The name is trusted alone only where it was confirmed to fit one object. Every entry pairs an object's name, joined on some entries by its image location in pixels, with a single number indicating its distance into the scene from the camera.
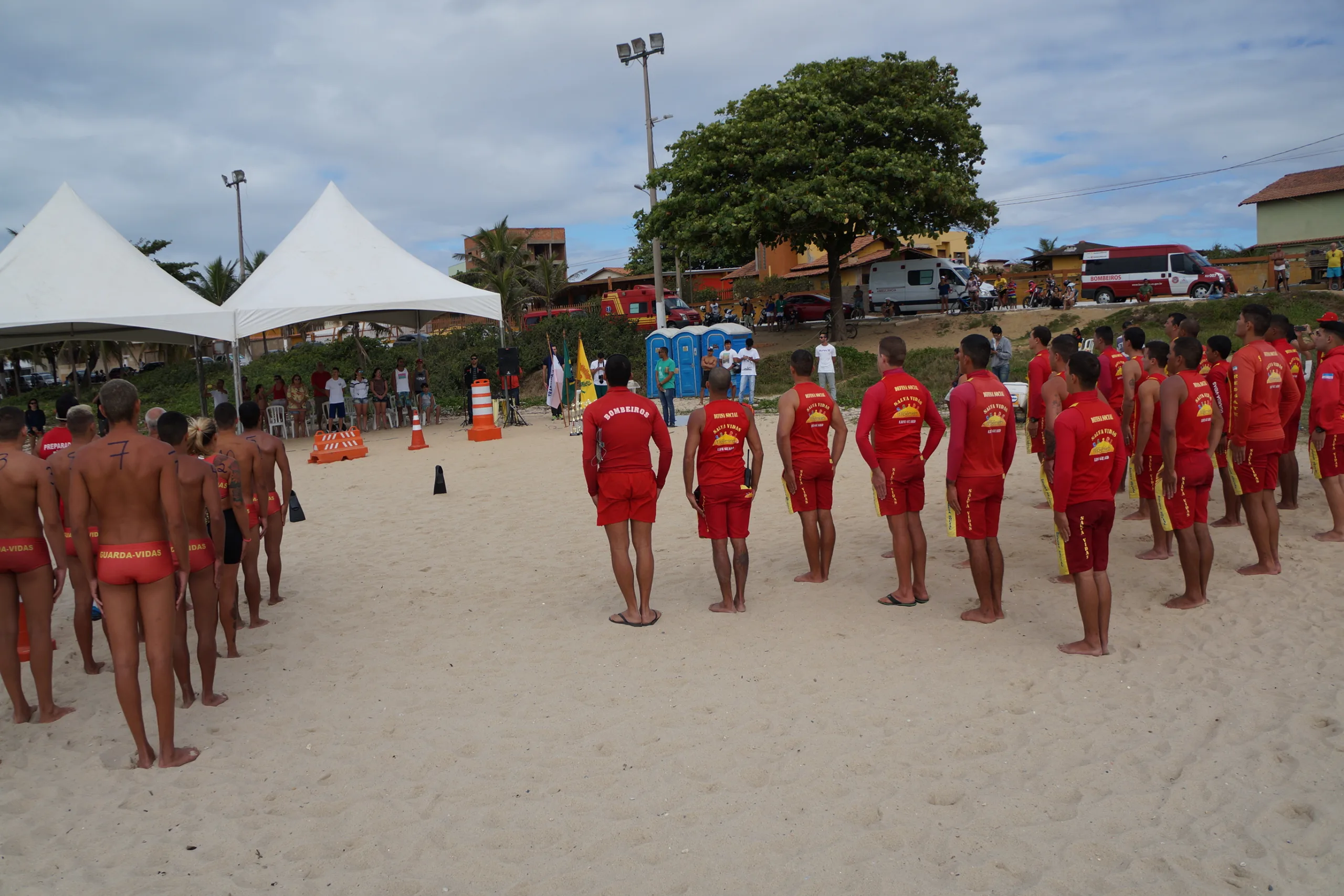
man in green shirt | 15.62
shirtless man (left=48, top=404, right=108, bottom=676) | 4.78
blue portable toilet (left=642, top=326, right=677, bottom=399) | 21.62
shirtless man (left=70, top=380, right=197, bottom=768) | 3.93
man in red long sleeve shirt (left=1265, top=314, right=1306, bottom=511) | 6.82
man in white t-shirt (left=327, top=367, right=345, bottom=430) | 18.72
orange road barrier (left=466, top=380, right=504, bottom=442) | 16.80
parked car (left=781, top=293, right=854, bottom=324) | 31.12
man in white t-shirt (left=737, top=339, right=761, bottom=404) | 18.23
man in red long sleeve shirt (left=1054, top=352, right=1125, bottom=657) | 4.79
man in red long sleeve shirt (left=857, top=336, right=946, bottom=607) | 5.89
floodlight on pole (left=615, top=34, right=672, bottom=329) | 25.84
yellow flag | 18.45
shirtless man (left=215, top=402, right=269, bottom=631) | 5.81
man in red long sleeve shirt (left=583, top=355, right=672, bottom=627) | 5.67
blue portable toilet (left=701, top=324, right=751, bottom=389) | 21.22
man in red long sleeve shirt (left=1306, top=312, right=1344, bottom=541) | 6.64
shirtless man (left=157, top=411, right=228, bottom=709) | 4.51
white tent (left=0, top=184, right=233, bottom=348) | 14.88
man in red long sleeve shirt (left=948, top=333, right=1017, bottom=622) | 5.42
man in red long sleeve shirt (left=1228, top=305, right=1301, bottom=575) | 6.28
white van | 29.81
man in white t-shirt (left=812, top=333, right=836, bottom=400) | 17.77
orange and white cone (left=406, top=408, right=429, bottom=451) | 16.19
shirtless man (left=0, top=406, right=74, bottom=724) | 4.45
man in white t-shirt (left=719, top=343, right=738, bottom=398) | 18.75
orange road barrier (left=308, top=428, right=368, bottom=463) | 15.28
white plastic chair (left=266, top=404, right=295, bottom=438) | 19.06
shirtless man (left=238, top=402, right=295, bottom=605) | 6.22
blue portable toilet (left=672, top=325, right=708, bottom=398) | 21.70
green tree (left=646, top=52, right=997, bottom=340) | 23.52
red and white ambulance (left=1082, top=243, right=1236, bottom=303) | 26.34
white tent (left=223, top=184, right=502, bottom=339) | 16.27
